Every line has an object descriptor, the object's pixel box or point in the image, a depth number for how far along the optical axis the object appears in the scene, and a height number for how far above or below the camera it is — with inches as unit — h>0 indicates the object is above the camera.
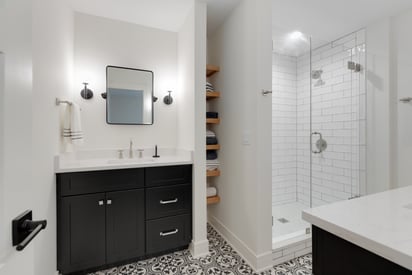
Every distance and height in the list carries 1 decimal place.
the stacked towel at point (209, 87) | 93.7 +24.4
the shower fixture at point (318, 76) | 107.1 +33.8
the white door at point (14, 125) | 20.0 +1.5
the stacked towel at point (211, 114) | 94.3 +11.3
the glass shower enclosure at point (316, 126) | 100.0 +6.1
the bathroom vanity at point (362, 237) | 21.8 -12.4
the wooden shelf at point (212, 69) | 93.5 +33.5
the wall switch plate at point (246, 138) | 73.9 -0.4
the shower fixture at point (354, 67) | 99.2 +36.1
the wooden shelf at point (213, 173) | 92.7 -17.3
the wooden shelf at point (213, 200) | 93.4 -30.5
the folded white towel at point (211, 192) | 96.0 -27.2
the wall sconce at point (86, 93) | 84.0 +19.6
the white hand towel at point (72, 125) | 69.4 +4.6
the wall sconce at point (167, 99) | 97.3 +19.1
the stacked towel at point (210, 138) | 93.9 -0.4
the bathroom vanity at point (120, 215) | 62.4 -27.5
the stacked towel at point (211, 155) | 96.0 -8.9
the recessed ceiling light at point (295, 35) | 96.0 +51.3
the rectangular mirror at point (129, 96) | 88.6 +19.7
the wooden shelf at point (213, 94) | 91.8 +20.5
